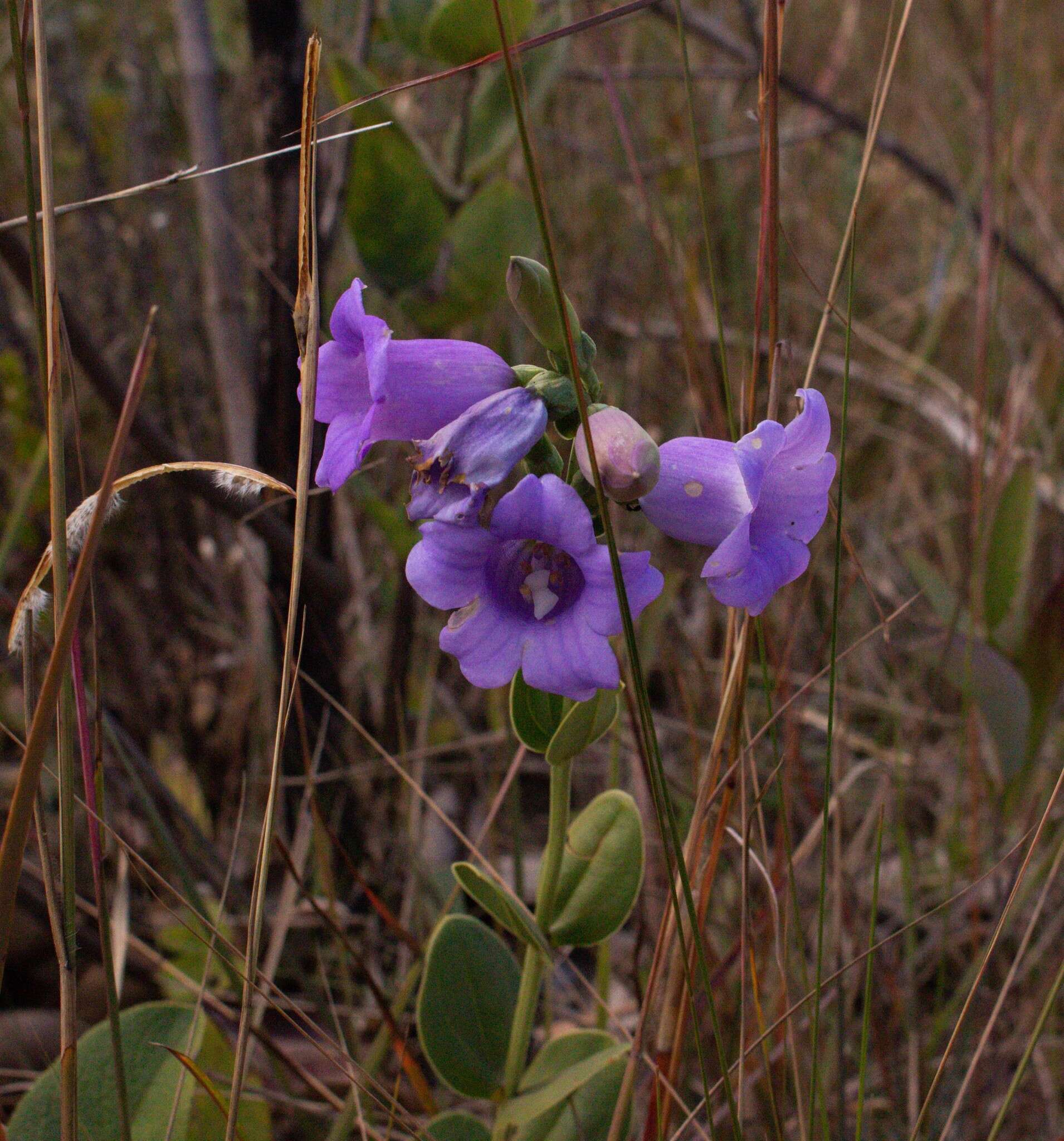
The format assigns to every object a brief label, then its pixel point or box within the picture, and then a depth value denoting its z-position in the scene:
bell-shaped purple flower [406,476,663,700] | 0.37
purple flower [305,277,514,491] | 0.38
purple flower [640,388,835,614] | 0.37
